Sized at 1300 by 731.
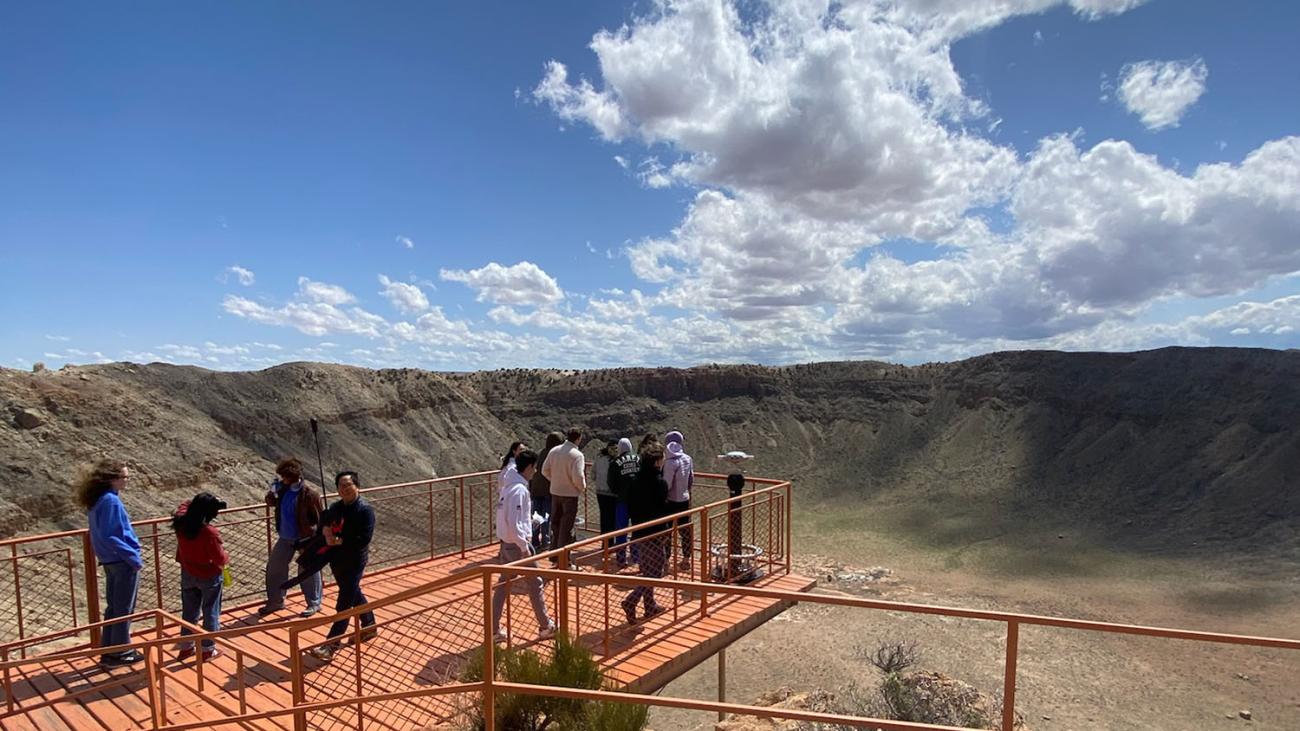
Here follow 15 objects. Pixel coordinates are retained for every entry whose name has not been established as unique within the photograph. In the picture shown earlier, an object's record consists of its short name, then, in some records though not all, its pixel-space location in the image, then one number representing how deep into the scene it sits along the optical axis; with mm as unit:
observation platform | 5086
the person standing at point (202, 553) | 6039
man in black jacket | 6059
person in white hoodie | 6266
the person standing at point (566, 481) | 7977
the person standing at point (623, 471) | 8125
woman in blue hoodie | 5766
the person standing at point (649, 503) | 7219
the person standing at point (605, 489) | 9000
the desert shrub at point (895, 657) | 12141
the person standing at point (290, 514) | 6676
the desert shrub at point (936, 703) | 9609
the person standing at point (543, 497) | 8742
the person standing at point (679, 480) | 8359
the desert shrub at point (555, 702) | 5262
